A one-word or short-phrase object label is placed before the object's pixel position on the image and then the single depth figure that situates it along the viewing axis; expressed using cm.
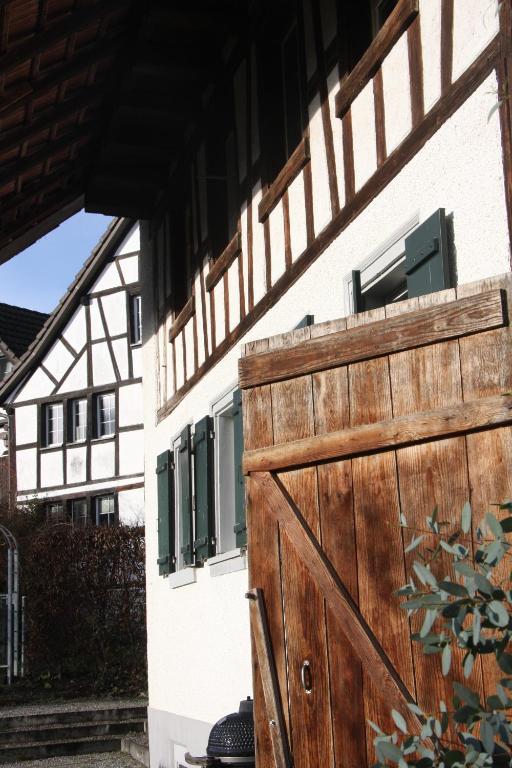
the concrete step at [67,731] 1323
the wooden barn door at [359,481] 377
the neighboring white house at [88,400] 2450
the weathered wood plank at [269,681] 432
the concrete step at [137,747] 1173
